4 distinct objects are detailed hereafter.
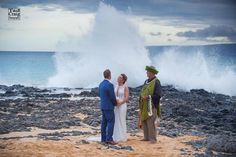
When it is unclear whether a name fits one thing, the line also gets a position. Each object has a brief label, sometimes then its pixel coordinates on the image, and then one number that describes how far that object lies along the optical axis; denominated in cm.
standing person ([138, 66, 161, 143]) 1120
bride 1129
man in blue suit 1097
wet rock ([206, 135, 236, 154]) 1048
